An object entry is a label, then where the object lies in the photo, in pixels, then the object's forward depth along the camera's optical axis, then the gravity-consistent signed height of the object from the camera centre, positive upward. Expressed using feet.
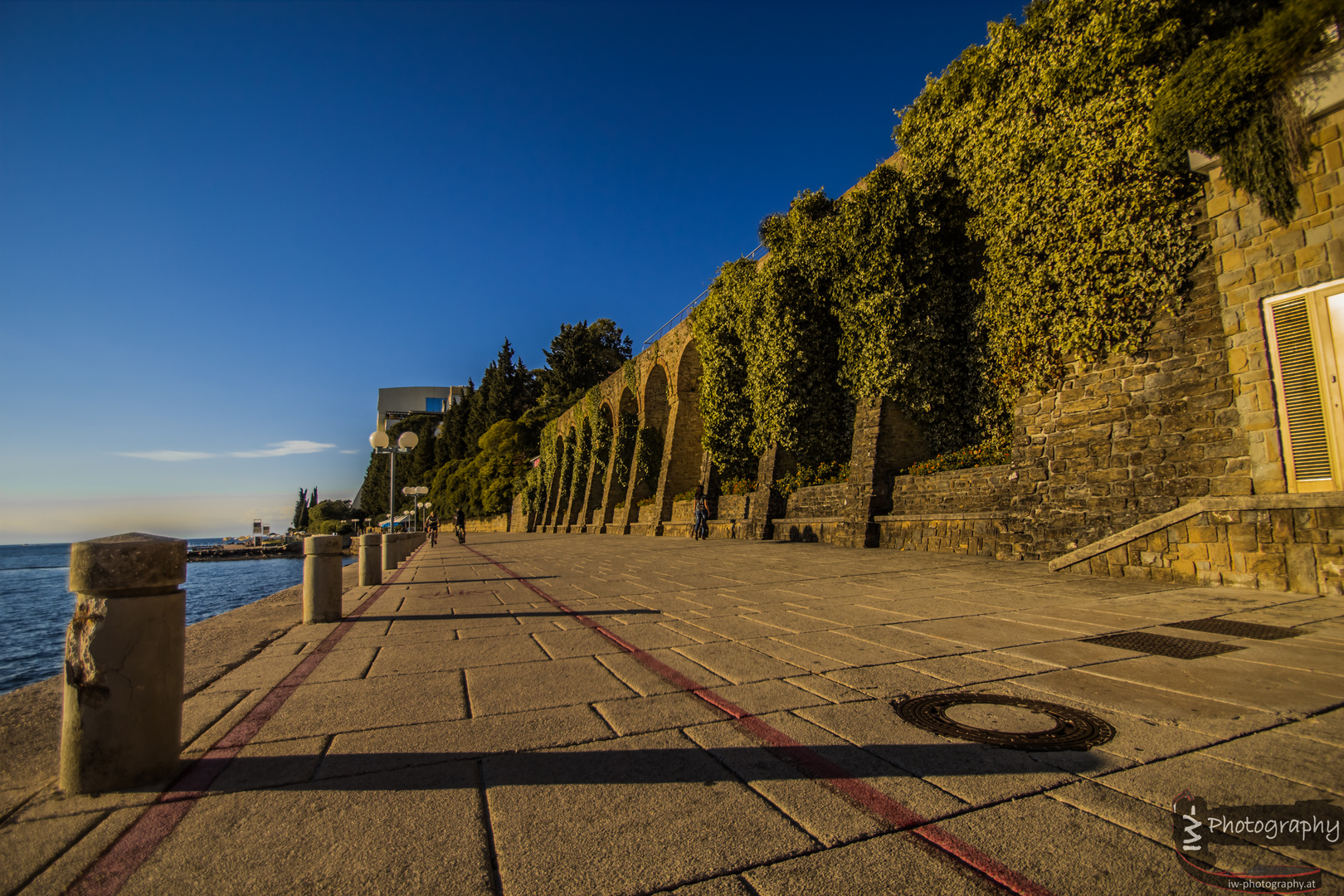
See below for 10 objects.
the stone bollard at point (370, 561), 30.30 -1.79
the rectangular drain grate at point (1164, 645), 13.09 -3.54
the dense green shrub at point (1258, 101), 21.84 +14.42
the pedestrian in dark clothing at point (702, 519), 64.18 -1.13
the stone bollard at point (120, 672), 7.40 -1.67
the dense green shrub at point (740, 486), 64.46 +2.16
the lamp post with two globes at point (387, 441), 44.34 +5.99
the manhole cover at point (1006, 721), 8.40 -3.37
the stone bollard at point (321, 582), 19.52 -1.74
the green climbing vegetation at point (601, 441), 106.52 +12.40
